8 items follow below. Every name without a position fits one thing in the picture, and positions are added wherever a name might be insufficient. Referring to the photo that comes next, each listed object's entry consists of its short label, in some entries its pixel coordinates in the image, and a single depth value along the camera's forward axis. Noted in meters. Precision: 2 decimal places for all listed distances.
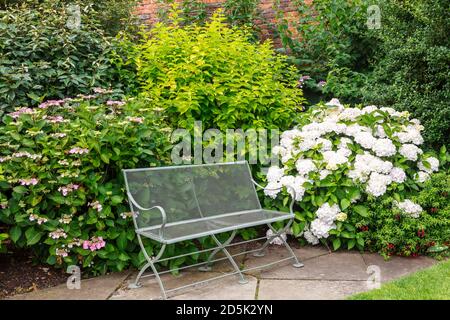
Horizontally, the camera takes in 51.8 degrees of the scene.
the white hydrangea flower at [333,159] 4.69
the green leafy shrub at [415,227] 4.36
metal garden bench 3.85
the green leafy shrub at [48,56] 4.70
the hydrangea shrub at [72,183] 3.82
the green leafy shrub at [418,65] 5.25
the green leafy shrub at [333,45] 6.62
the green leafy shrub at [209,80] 4.98
